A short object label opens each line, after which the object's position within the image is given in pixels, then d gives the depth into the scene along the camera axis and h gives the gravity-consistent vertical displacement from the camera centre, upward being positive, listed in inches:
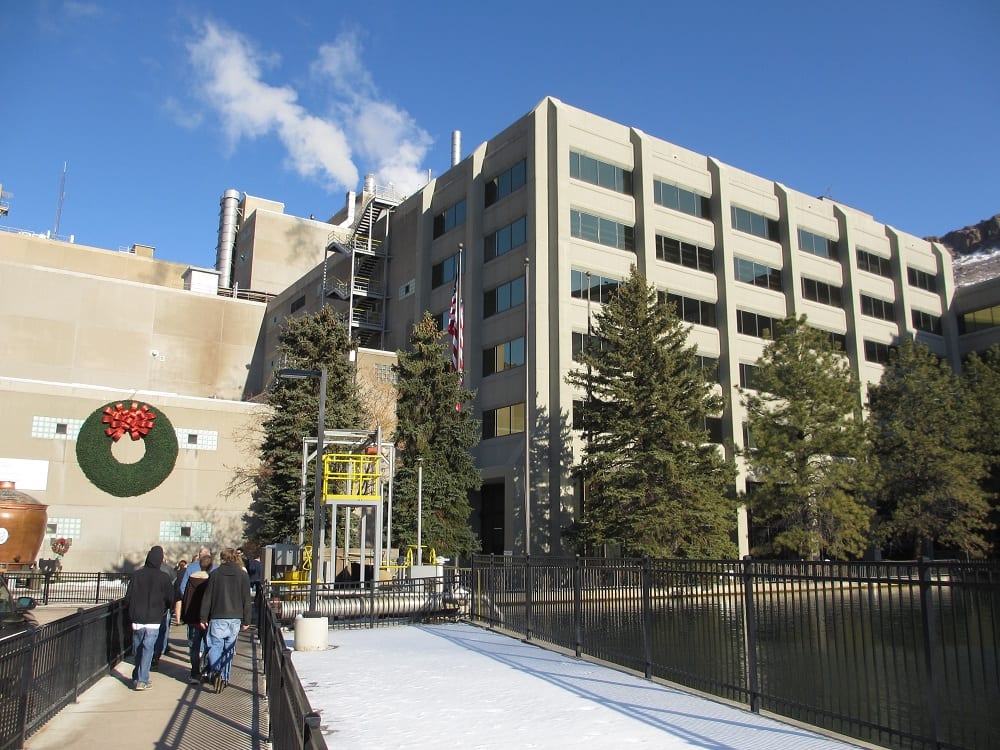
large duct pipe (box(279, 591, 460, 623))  730.2 -73.5
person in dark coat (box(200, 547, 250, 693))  419.5 -45.4
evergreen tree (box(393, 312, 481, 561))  1386.6 +145.2
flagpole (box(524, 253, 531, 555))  1296.8 +201.5
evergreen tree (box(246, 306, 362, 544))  1379.2 +209.8
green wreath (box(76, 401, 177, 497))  1435.8 +143.9
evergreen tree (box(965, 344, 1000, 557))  1807.3 +249.1
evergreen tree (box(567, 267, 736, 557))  1257.4 +135.8
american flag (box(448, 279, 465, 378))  1302.9 +333.7
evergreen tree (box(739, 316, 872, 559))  1439.5 +137.4
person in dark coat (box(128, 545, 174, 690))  440.1 -46.4
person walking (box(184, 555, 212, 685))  454.9 -52.7
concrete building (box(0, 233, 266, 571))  1406.3 +398.0
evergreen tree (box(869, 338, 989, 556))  1690.5 +137.5
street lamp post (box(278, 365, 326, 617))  678.5 +35.5
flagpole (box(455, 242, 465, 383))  1303.9 +351.1
